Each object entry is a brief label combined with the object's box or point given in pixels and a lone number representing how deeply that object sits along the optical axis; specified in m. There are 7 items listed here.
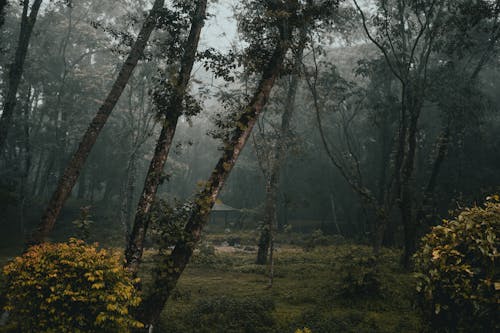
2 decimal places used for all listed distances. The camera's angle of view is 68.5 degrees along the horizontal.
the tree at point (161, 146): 6.82
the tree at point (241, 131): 6.06
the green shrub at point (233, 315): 7.71
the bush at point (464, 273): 3.83
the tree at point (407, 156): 12.02
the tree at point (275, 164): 14.01
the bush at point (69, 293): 4.97
